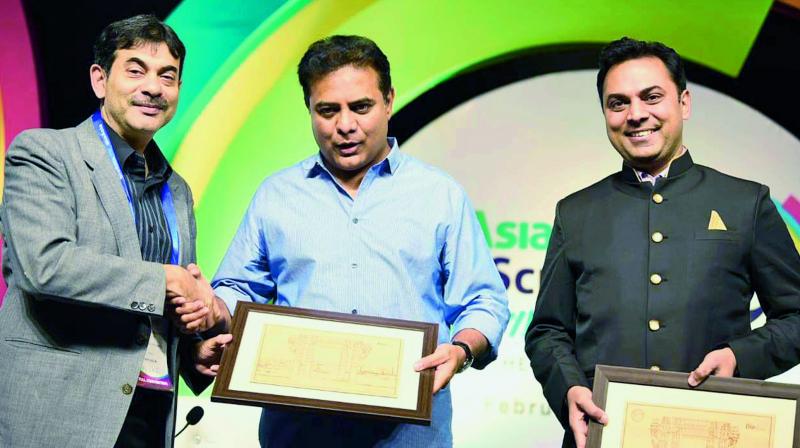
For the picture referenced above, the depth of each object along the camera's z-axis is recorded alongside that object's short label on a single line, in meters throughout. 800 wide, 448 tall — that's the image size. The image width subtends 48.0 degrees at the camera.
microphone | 3.38
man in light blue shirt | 2.39
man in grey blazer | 2.09
